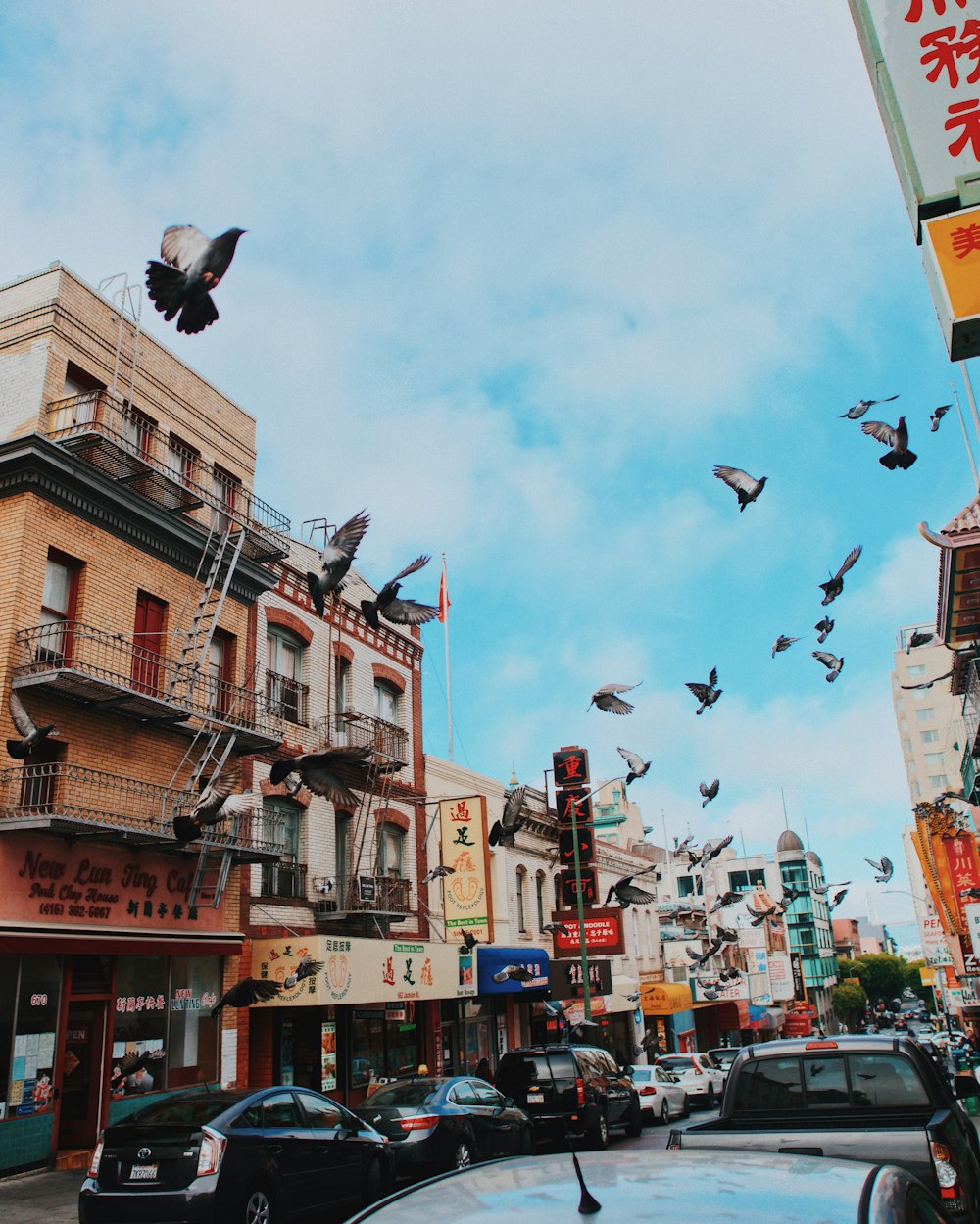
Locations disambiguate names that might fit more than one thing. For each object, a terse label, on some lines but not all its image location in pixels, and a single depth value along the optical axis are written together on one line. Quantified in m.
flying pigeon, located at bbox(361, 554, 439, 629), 17.20
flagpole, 32.26
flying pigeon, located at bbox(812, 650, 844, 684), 19.88
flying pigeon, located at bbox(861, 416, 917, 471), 14.05
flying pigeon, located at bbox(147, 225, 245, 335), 9.73
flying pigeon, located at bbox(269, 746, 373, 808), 15.74
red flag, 32.38
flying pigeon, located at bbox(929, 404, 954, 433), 15.25
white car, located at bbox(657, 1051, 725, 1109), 31.61
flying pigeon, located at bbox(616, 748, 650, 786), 22.97
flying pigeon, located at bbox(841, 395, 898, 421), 14.83
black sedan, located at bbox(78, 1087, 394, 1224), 10.30
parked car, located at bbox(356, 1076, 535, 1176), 14.67
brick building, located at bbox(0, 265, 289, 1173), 16.02
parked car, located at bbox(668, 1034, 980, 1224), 6.61
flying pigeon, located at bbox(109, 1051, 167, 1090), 17.17
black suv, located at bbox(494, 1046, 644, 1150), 19.50
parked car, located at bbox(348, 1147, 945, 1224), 2.68
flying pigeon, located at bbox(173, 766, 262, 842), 17.22
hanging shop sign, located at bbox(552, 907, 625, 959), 33.50
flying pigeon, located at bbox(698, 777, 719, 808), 23.62
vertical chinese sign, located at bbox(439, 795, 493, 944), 27.22
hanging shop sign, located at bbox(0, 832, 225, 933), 15.67
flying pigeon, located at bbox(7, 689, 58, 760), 14.85
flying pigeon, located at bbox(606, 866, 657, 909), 28.62
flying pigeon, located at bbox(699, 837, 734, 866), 29.57
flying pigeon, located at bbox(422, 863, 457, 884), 26.03
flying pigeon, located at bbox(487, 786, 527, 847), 23.92
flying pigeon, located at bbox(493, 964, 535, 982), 27.70
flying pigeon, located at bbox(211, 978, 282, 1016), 18.53
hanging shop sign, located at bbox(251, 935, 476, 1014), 19.91
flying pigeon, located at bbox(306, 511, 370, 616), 15.57
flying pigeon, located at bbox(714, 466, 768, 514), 16.30
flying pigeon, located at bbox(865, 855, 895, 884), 30.73
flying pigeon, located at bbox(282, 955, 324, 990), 19.44
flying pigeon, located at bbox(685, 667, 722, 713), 20.98
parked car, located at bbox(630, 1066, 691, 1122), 26.70
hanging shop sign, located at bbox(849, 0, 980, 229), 9.19
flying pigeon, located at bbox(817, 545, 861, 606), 17.06
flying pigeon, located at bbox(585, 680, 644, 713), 23.00
